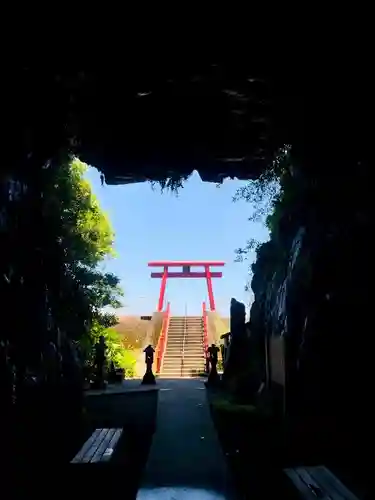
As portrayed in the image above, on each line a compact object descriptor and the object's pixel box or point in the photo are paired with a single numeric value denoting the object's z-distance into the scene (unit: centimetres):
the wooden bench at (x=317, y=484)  272
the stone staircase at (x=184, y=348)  2123
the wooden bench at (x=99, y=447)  360
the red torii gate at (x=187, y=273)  3803
